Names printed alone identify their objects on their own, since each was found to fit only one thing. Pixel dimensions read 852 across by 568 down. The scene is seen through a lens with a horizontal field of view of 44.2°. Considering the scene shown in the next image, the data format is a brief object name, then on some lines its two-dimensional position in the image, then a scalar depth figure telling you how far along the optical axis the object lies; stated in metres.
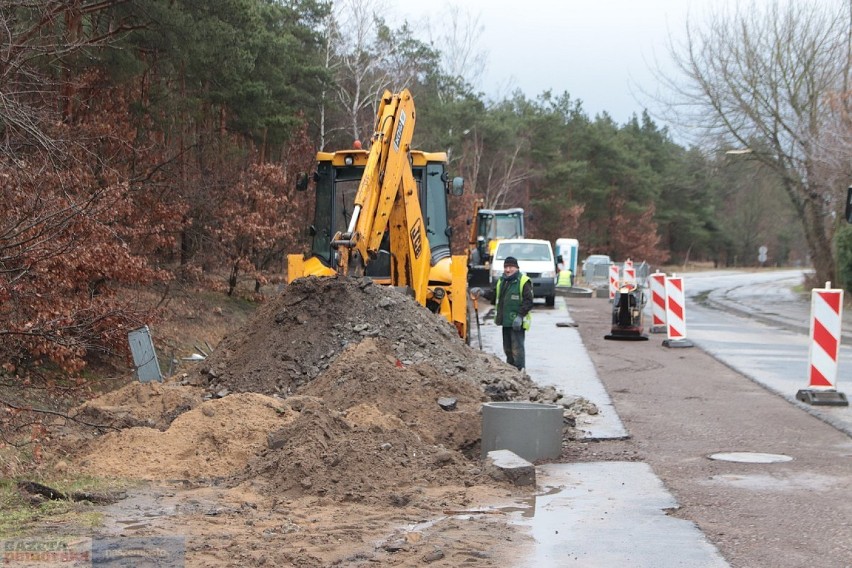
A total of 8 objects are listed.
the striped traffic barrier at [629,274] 23.28
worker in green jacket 14.86
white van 33.41
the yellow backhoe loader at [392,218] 13.33
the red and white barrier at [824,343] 12.96
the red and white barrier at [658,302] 22.44
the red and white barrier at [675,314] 20.52
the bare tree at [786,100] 40.75
